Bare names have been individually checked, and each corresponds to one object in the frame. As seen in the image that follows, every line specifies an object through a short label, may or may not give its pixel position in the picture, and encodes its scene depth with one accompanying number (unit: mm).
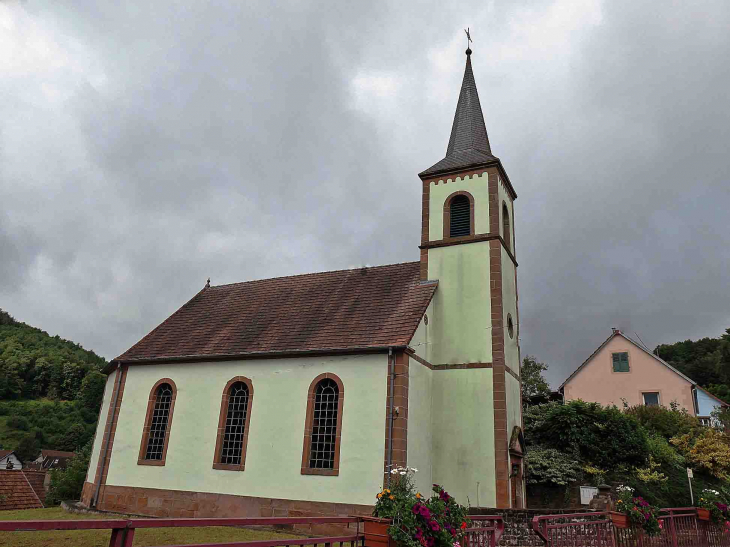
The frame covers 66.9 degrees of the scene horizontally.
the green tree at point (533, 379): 32312
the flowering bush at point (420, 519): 7617
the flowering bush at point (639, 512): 10938
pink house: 33125
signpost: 19109
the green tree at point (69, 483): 23688
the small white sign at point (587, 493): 18625
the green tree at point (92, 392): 79062
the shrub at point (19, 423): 83744
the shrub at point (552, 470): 20312
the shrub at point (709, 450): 21812
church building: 16500
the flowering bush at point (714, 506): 13172
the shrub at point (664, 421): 24650
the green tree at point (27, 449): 77375
